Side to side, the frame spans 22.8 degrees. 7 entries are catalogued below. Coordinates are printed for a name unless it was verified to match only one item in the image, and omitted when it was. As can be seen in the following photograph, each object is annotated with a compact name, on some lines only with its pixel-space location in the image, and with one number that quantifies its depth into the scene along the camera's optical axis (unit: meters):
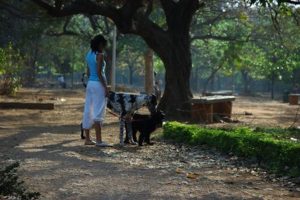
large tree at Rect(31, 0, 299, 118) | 21.13
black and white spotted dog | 13.19
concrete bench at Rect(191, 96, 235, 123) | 20.66
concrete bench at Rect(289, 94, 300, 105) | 43.62
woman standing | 12.75
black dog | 13.42
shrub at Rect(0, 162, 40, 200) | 6.18
